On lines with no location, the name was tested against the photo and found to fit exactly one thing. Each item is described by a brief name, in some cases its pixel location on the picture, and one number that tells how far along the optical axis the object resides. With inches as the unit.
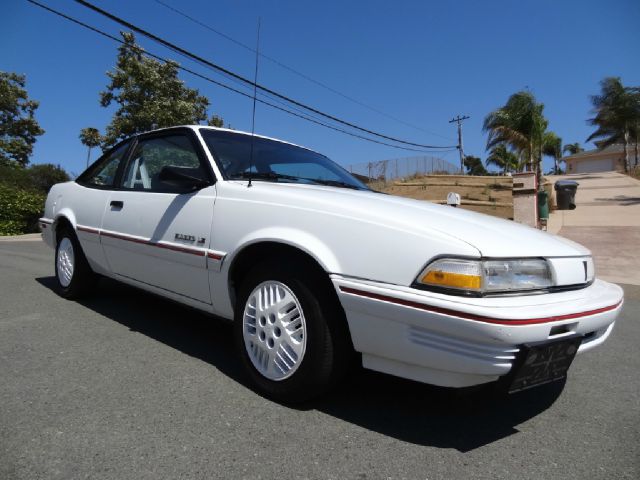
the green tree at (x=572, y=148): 3282.5
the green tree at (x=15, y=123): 1196.5
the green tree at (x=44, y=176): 802.4
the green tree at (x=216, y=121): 1017.8
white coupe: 72.3
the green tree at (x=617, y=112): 1396.2
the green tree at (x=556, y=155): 2655.0
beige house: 2214.6
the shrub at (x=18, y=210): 590.2
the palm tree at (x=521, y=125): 1017.5
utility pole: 1467.8
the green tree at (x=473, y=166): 2566.4
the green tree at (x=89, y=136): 1222.3
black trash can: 667.4
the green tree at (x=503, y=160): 1833.2
